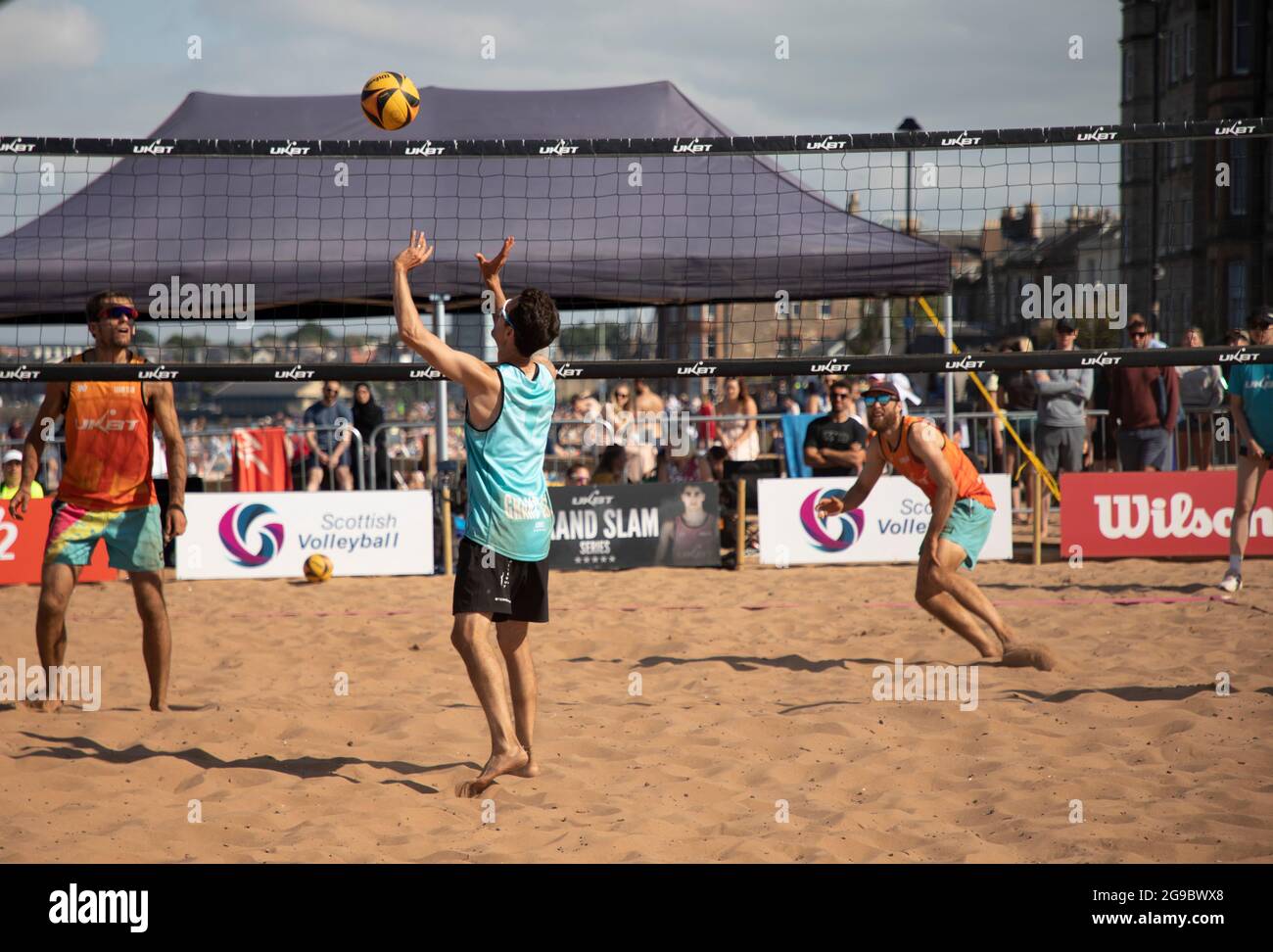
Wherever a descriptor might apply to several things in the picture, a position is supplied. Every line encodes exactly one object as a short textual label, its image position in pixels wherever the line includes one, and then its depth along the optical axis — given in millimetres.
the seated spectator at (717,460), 11125
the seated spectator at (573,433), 12016
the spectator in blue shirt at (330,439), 10789
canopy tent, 10375
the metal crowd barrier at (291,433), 10617
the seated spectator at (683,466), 11219
